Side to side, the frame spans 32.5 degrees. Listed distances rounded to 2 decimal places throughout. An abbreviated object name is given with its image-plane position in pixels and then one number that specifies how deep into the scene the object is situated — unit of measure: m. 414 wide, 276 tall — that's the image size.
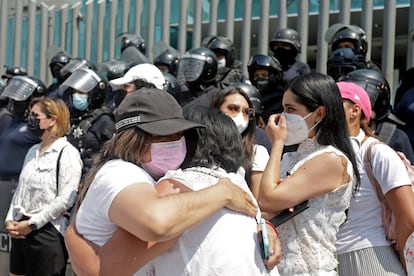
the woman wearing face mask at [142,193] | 1.98
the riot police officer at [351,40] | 6.84
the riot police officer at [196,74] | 6.57
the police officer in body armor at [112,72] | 7.47
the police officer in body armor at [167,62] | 8.23
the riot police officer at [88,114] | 6.02
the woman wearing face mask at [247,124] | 3.88
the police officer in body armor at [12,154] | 6.26
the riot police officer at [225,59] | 7.06
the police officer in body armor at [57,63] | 8.77
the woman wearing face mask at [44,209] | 5.21
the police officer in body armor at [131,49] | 8.66
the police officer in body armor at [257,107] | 4.87
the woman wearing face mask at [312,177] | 2.91
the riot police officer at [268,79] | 6.43
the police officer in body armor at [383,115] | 4.47
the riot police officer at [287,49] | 7.17
